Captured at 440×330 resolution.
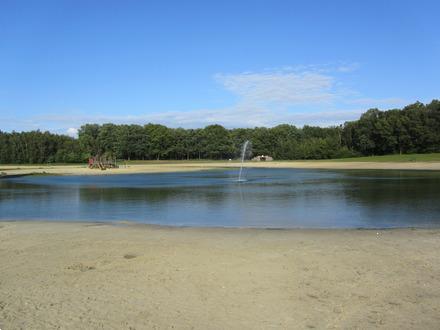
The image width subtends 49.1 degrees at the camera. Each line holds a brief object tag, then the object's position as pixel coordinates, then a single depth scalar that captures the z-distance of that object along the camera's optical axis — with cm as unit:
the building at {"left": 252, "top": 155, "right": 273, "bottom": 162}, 14800
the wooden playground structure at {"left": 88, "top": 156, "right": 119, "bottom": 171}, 8900
